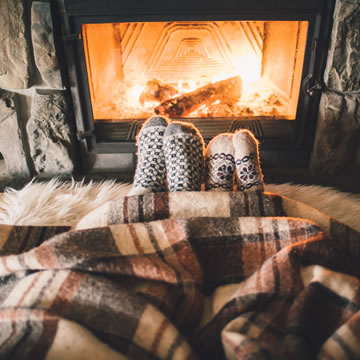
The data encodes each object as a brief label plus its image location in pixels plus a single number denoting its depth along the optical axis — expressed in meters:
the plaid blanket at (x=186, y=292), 0.37
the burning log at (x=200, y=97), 1.13
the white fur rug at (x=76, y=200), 0.88
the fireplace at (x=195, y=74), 0.90
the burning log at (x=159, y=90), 1.16
